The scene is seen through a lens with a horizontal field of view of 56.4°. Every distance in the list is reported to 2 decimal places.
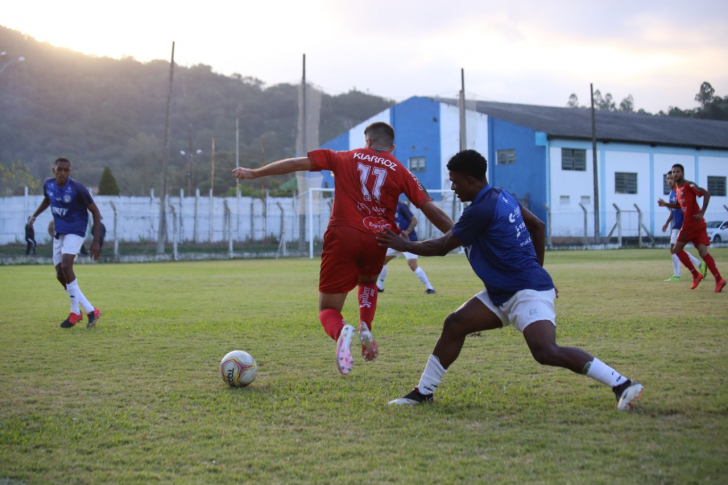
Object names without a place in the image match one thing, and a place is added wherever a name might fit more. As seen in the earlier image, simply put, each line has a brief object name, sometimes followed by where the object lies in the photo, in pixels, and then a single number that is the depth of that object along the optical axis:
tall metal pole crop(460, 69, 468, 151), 36.19
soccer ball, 5.19
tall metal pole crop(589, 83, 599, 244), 37.09
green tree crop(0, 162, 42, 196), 35.28
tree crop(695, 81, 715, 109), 73.51
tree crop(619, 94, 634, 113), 94.81
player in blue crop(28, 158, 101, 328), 8.83
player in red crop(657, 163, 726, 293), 12.19
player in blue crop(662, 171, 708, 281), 13.29
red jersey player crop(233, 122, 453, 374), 5.25
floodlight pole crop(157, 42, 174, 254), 30.28
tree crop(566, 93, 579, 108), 95.81
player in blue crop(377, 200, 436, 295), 12.53
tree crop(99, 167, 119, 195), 40.88
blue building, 40.53
